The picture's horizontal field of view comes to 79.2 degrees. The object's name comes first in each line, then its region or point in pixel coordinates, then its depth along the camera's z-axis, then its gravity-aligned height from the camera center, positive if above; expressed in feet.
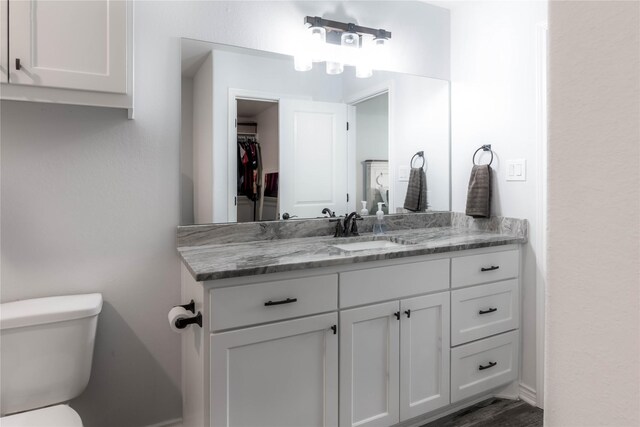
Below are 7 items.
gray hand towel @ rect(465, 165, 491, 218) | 7.70 +0.18
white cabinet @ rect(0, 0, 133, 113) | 4.28 +1.75
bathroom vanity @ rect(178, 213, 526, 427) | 4.58 -1.72
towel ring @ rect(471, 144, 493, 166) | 7.88 +1.10
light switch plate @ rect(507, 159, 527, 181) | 7.20 +0.62
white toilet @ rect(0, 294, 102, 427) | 4.53 -1.83
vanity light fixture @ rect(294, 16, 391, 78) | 7.06 +3.01
